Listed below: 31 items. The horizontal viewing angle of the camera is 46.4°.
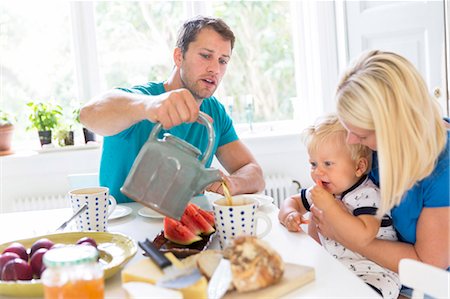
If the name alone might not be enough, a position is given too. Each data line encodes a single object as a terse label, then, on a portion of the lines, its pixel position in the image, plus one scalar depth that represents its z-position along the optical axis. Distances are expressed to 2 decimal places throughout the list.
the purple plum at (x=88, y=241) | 1.06
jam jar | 0.80
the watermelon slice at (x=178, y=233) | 1.19
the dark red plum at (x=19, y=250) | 1.04
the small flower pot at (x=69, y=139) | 3.01
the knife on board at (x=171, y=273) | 0.87
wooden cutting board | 0.92
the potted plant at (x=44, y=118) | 2.98
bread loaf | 0.91
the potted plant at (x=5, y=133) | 2.92
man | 1.90
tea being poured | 1.18
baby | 1.31
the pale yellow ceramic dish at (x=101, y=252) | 0.96
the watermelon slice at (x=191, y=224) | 1.24
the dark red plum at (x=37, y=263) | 1.00
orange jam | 0.81
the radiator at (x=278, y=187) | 3.14
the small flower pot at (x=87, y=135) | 3.04
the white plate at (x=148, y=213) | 1.51
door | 2.76
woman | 1.18
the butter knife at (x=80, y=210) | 1.29
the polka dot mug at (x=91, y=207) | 1.30
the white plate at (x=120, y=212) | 1.54
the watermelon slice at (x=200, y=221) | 1.27
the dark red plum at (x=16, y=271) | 0.98
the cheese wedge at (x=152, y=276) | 0.86
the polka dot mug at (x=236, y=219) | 1.14
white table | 0.96
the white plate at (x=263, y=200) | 1.59
